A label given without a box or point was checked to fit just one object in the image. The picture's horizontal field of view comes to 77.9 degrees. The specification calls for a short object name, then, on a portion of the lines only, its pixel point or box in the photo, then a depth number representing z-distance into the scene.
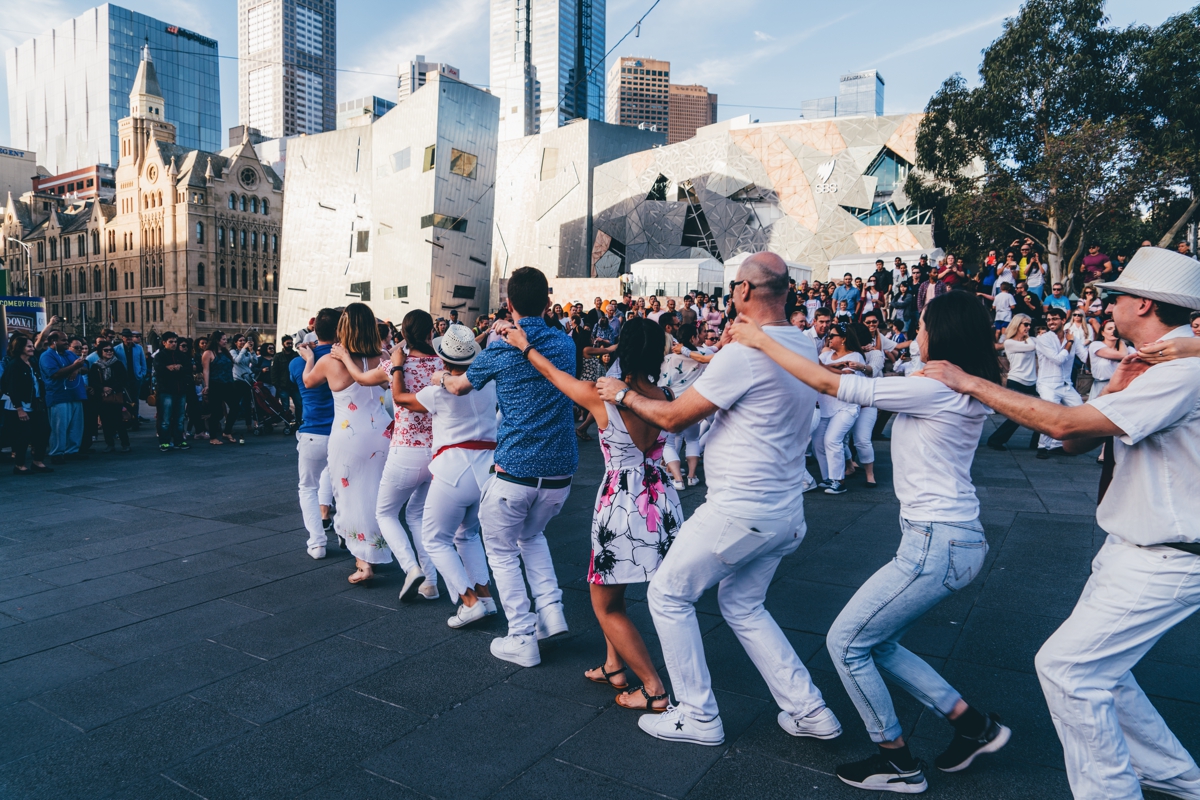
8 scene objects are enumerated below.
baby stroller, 14.34
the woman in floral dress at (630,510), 3.12
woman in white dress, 4.93
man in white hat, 2.16
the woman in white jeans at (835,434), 7.82
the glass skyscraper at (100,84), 119.31
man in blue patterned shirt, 3.59
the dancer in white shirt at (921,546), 2.54
